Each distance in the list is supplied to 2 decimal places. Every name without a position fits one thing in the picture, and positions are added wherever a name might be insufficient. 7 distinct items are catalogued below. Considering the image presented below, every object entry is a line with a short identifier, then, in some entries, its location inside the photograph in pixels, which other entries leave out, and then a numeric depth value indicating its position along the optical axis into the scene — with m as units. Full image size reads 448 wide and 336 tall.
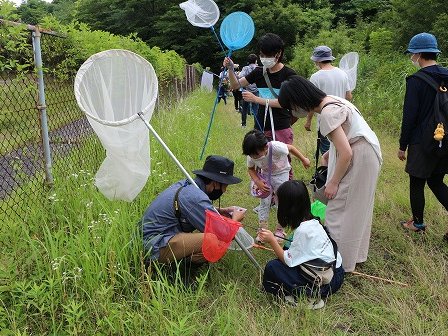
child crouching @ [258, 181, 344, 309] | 2.54
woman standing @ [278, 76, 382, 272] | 2.65
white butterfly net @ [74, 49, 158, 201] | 2.63
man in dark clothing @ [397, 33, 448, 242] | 3.21
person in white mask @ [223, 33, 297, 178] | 3.61
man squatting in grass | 2.54
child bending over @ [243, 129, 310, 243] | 3.18
